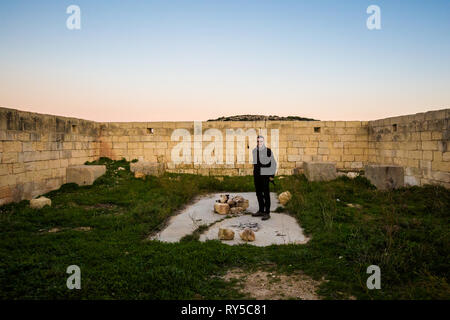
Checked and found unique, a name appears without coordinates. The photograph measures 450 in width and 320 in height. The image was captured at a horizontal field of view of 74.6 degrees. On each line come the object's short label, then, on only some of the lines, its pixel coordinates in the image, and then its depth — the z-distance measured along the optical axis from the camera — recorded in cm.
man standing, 620
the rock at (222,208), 662
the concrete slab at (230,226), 494
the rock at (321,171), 974
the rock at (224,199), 704
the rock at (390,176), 826
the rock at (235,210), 671
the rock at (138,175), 1000
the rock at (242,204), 687
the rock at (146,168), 1041
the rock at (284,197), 721
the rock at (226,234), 486
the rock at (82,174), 891
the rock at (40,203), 640
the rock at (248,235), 483
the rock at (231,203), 691
